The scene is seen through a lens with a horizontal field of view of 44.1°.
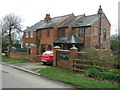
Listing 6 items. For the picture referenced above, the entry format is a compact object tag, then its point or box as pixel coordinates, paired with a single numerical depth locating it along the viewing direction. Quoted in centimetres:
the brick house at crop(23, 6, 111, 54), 2317
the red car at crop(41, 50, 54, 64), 1534
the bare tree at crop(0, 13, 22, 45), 2687
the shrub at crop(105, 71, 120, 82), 874
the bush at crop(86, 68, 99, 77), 972
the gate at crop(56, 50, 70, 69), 1273
